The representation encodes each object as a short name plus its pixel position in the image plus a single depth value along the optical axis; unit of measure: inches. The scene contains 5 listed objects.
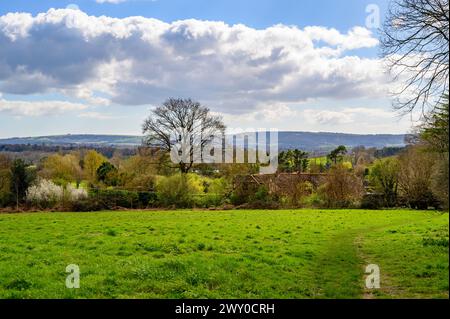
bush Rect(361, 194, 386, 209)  1877.5
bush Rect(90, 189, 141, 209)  1872.5
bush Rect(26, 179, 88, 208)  1809.7
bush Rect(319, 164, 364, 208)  1911.9
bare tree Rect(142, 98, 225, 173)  2165.4
